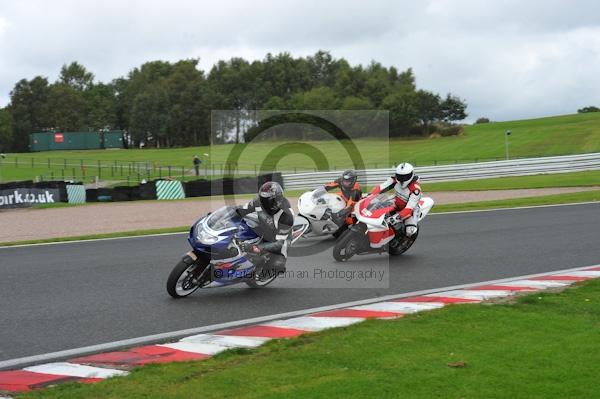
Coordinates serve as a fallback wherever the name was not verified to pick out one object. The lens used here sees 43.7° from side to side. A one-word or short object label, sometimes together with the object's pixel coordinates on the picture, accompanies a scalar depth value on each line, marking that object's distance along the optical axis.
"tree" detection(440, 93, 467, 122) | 78.53
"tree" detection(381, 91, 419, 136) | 58.66
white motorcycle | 14.29
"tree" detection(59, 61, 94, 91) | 143.88
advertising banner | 28.78
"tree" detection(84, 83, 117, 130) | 115.88
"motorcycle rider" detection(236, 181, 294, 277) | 9.61
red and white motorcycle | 11.95
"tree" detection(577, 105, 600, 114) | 110.93
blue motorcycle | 9.26
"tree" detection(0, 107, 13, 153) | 109.88
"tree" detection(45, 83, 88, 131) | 116.88
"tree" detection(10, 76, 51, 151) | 114.62
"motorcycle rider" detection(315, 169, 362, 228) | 14.46
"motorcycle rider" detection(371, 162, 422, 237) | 12.41
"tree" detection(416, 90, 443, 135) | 65.50
